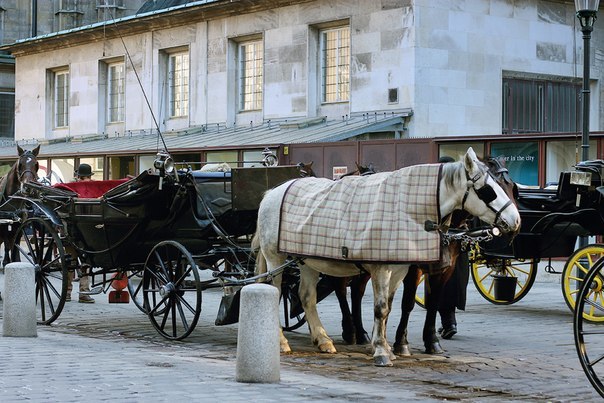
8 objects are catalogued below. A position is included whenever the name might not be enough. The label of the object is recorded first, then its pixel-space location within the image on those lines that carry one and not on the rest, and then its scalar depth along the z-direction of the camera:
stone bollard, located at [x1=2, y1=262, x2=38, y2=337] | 12.59
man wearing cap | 14.64
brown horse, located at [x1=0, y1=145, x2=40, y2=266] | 17.67
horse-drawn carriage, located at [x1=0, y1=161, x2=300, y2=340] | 13.02
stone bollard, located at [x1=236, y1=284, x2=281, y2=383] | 9.35
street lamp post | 16.89
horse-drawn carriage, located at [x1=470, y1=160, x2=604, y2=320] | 14.16
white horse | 10.88
